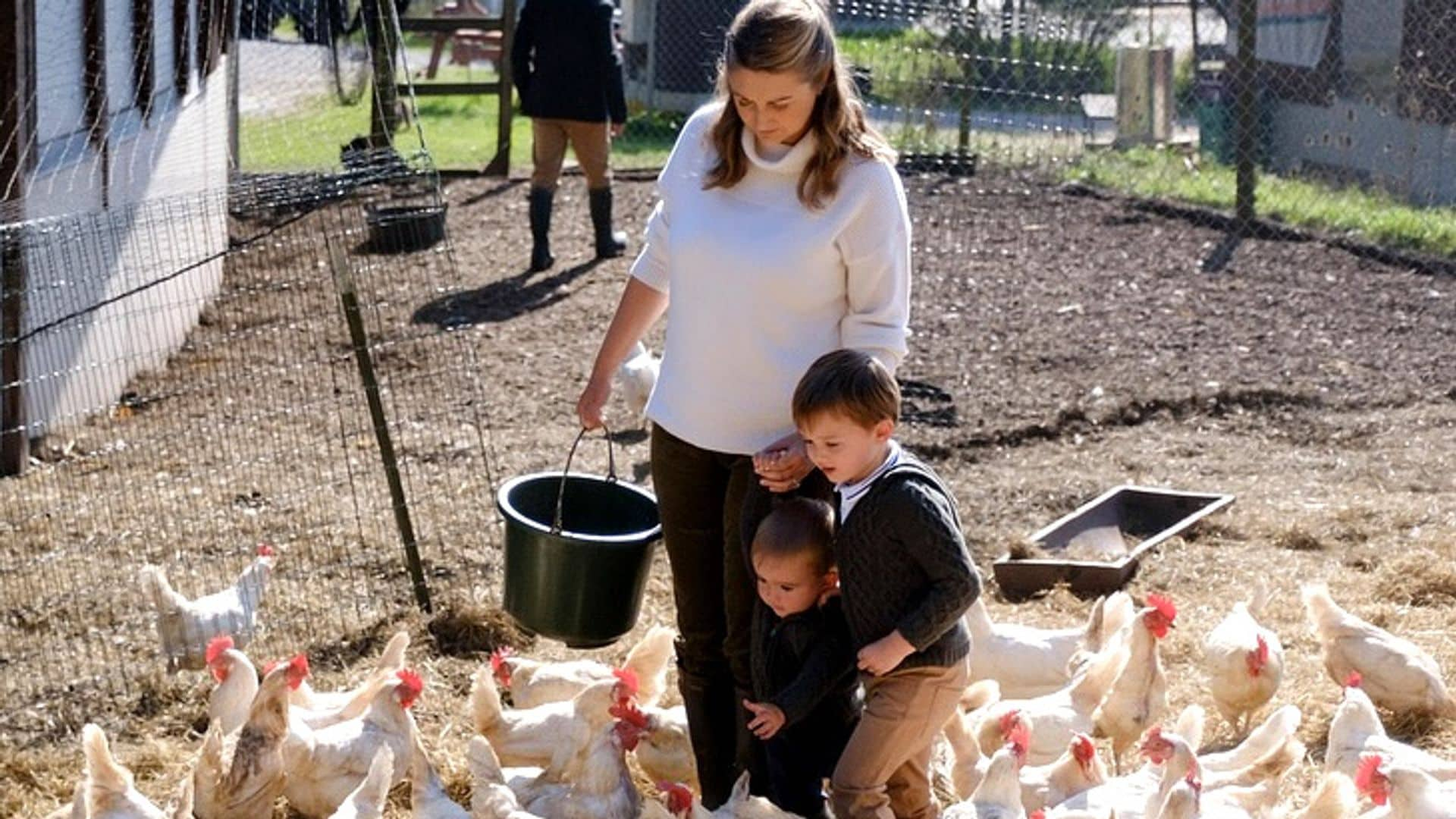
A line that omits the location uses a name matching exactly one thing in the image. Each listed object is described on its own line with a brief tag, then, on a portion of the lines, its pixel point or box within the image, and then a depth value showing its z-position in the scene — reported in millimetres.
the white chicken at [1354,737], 4484
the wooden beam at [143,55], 9281
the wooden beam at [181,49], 10406
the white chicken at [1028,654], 5098
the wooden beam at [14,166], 6930
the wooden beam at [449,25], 15352
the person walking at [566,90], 11305
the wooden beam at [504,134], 14711
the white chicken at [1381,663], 5105
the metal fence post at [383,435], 5629
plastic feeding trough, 6102
